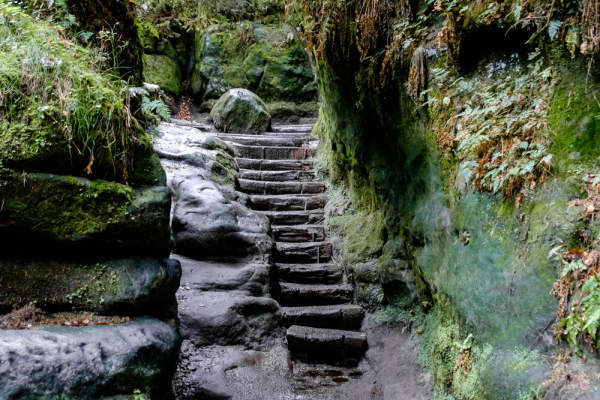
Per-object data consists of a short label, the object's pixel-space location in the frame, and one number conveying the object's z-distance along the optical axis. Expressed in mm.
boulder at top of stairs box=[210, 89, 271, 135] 11898
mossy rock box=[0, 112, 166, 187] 2904
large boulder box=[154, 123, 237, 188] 7438
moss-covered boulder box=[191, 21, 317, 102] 15375
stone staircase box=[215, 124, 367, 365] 5465
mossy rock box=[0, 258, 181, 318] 2926
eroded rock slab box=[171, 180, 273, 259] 6293
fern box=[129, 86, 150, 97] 4250
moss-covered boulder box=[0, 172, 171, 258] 2926
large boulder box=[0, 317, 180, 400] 2356
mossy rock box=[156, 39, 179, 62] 15222
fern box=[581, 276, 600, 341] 2344
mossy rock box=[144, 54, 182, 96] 14609
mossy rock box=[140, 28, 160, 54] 14689
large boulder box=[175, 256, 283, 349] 5203
